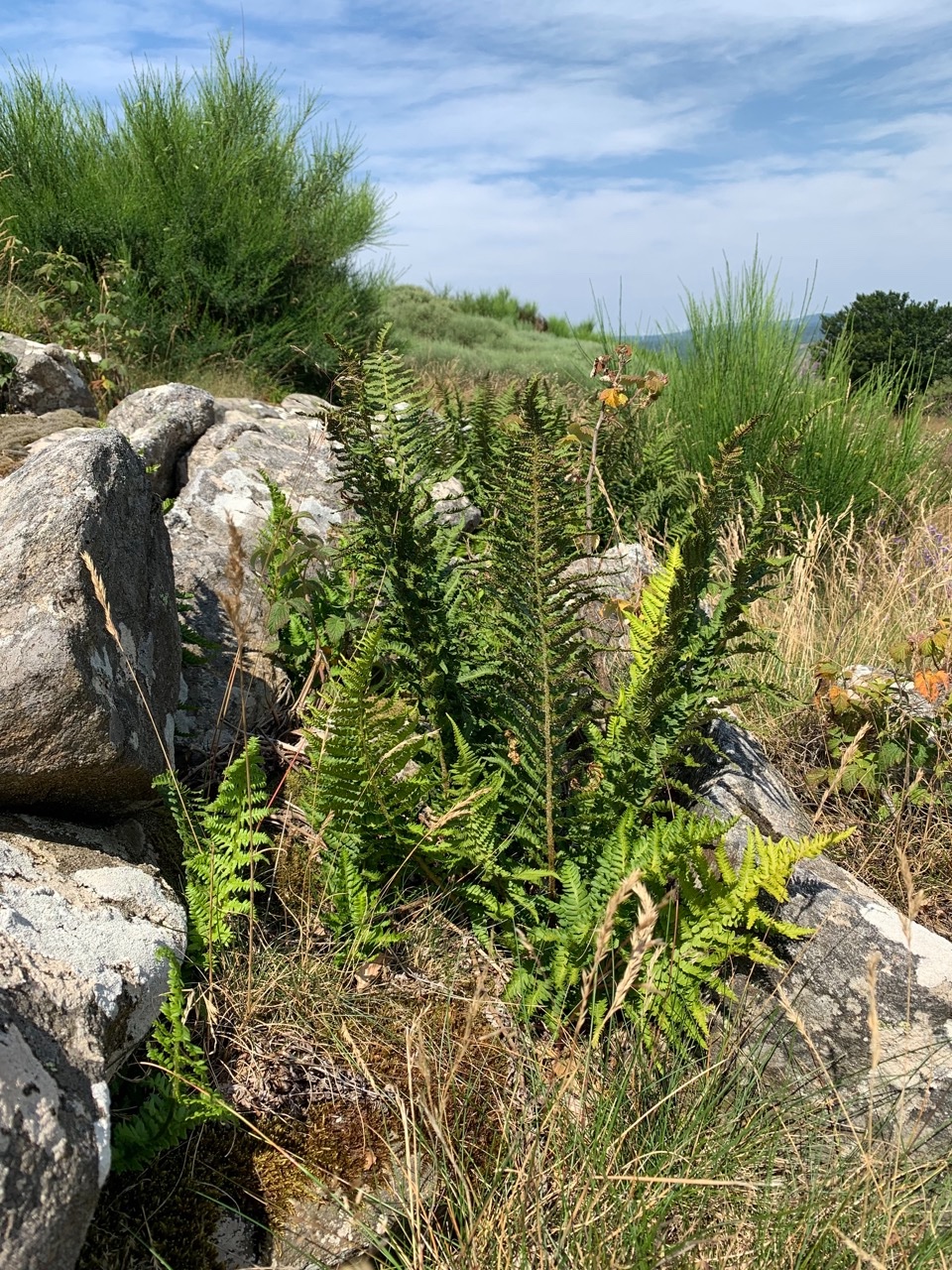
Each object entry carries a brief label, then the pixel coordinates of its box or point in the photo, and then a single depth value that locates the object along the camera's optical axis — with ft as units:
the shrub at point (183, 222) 23.65
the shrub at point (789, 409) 16.56
